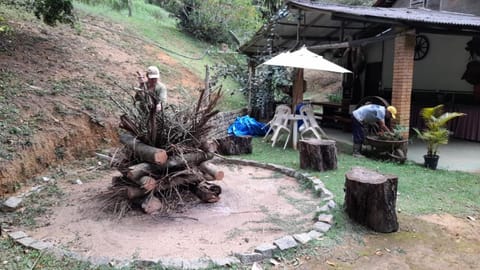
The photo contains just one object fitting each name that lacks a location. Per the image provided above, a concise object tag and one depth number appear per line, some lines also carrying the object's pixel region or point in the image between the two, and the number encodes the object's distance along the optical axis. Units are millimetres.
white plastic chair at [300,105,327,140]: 8242
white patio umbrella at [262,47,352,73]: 7406
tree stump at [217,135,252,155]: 7590
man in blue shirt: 6961
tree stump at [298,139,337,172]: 6176
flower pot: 6578
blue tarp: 9756
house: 7125
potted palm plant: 6426
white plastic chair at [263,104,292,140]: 8633
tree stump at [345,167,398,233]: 3967
